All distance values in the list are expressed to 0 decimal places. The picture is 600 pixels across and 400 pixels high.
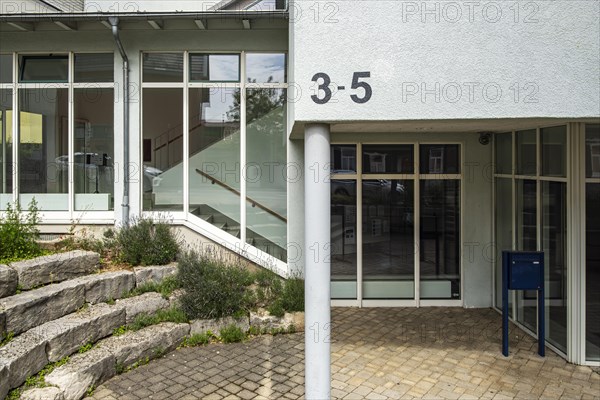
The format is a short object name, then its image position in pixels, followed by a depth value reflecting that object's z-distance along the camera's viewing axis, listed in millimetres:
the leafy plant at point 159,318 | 6262
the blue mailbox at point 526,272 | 6219
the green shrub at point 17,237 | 6766
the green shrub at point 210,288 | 6664
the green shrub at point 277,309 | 6918
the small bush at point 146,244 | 7488
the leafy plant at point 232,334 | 6535
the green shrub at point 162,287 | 6902
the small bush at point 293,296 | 7090
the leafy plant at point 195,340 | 6406
